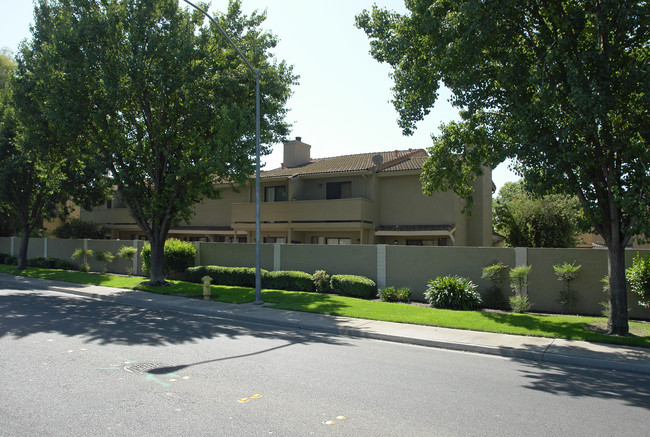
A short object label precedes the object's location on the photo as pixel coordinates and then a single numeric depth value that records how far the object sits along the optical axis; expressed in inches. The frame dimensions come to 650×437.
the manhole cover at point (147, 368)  272.4
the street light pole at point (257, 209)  586.9
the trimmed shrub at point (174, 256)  891.4
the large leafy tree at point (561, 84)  378.0
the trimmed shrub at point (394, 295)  641.6
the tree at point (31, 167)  785.6
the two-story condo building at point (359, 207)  973.8
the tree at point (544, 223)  903.1
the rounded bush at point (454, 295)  572.6
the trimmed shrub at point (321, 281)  722.2
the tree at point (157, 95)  677.3
